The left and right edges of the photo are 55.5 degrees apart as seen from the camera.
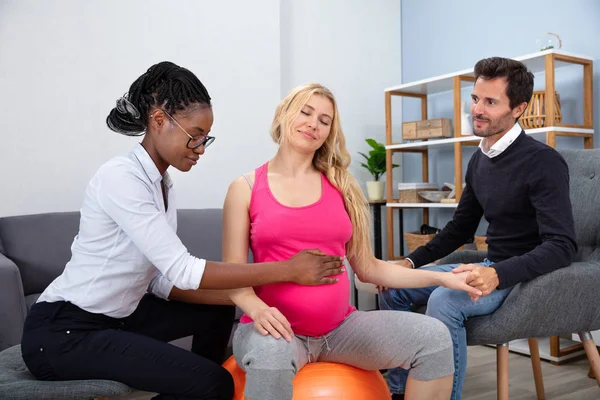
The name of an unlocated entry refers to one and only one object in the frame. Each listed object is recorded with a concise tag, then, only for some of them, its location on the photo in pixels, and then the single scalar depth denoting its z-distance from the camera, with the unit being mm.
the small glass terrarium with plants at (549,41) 3242
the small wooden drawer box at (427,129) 3582
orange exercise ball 1427
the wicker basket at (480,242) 3139
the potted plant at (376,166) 4000
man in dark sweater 1696
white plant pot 4018
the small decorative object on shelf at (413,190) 3732
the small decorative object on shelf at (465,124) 3410
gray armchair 1688
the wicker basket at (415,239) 3525
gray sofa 2498
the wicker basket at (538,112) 2959
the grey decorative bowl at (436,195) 3607
